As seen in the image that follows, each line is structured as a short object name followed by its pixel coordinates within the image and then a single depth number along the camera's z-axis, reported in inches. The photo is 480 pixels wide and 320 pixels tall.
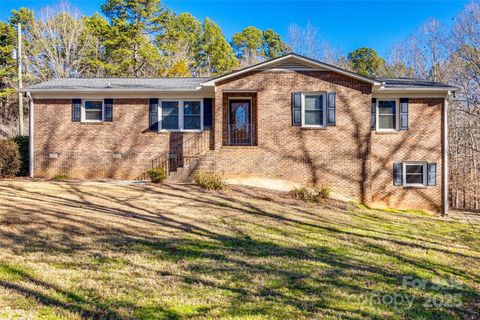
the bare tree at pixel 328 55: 1305.7
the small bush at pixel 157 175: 538.9
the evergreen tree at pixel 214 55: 1414.9
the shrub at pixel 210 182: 501.7
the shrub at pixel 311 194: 486.3
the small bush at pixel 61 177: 579.2
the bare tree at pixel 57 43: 1150.0
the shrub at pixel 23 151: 615.5
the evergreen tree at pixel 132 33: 1159.0
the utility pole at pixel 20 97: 840.9
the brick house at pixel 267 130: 556.4
